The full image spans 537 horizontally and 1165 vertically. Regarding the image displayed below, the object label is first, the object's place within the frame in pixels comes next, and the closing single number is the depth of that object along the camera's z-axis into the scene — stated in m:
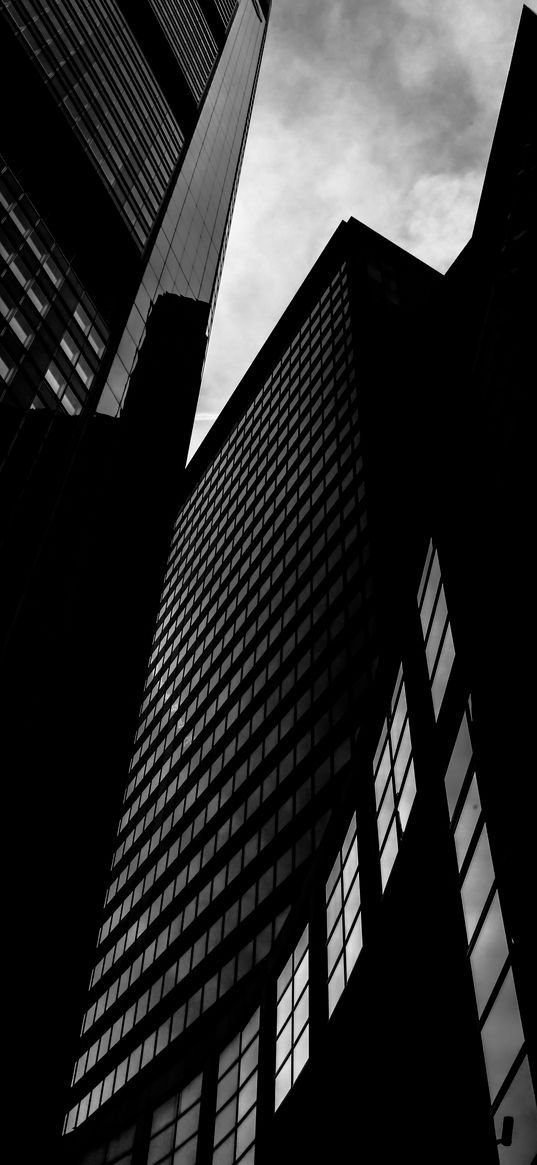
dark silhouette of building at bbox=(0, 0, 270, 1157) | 34.28
